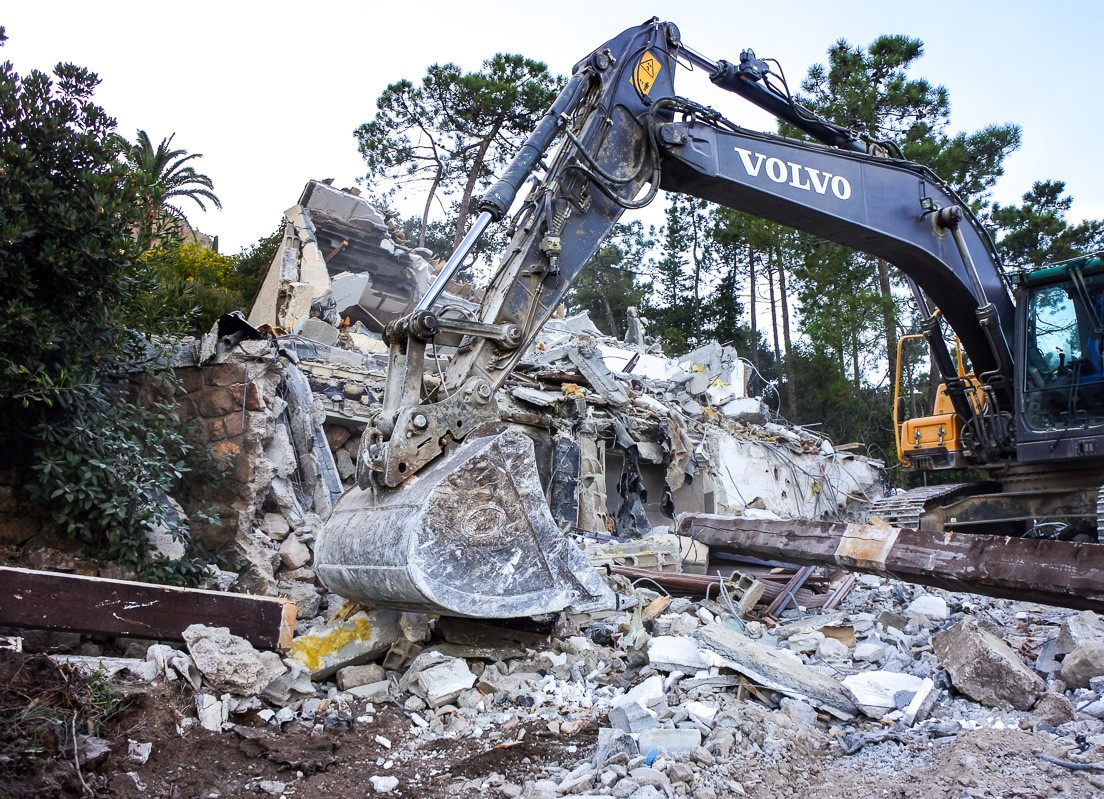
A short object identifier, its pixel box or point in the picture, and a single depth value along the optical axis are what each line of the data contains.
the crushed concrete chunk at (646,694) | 3.99
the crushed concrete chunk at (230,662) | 4.05
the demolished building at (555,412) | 7.32
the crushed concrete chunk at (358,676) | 4.49
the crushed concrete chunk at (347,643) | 4.54
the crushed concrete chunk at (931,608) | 5.98
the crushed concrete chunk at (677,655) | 4.33
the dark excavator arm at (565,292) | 4.12
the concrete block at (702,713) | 3.73
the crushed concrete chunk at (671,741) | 3.41
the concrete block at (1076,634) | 4.61
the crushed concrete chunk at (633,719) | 3.71
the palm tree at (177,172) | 19.02
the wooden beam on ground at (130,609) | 4.10
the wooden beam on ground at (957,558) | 3.94
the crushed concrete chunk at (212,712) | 3.83
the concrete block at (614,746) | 3.40
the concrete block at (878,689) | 3.95
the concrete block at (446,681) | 4.24
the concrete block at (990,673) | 4.01
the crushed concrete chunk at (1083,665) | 4.11
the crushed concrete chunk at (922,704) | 3.81
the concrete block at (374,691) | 4.36
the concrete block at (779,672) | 4.01
